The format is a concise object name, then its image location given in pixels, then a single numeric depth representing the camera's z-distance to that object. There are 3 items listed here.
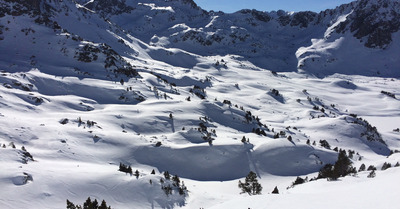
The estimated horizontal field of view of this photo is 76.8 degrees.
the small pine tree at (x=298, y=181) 28.53
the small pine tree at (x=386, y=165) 28.85
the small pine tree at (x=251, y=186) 27.02
